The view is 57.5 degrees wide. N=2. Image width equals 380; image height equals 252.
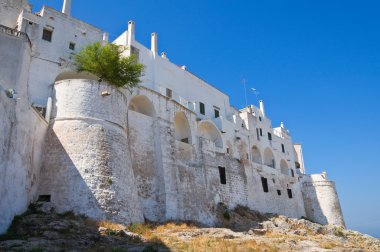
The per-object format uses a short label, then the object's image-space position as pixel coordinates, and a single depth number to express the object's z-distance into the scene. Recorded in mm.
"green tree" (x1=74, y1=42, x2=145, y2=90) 19766
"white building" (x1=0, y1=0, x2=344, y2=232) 15016
